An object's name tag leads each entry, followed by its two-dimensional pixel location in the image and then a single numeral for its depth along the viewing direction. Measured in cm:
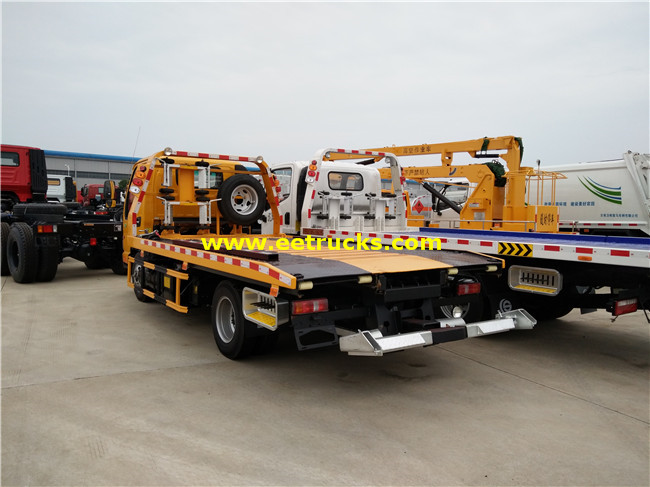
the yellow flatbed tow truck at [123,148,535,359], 396
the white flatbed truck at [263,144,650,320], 503
